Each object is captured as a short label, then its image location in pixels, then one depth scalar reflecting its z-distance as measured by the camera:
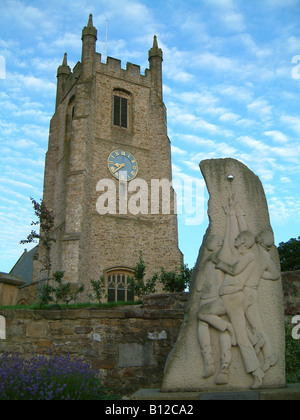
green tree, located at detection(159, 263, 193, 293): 17.16
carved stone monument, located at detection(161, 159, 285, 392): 4.21
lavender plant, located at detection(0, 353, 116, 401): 4.15
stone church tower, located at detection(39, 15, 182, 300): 23.39
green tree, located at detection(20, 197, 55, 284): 20.80
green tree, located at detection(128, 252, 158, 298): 17.31
